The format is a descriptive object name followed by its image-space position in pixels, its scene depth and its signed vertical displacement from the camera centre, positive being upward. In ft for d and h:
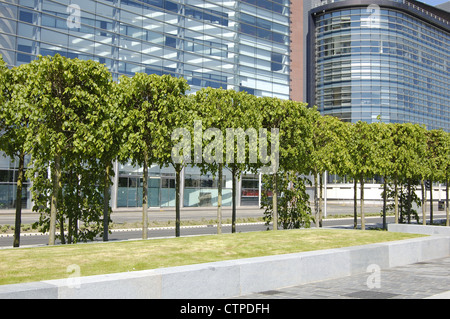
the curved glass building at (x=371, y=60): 350.43 +102.62
